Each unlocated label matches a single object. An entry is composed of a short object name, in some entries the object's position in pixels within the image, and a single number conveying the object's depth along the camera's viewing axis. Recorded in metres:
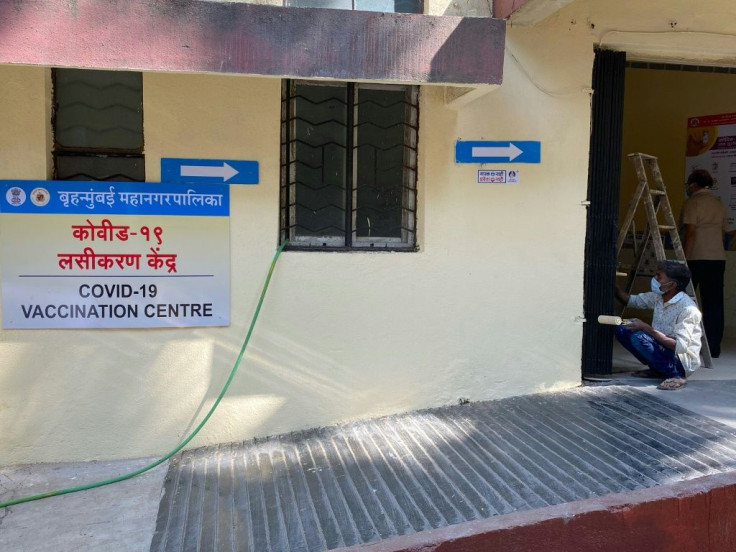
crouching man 5.10
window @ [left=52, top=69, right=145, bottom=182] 4.26
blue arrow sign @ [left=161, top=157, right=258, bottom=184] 4.26
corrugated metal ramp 3.36
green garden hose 3.74
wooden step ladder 5.73
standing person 6.29
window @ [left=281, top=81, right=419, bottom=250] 4.60
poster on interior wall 7.21
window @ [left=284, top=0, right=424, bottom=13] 4.51
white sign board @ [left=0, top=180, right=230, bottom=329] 4.09
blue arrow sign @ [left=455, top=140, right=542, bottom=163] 4.73
